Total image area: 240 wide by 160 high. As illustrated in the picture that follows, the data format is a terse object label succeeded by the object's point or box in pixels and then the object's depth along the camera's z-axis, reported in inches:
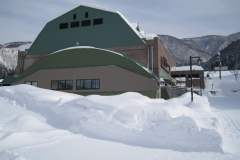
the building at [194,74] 2288.4
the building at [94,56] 1039.0
